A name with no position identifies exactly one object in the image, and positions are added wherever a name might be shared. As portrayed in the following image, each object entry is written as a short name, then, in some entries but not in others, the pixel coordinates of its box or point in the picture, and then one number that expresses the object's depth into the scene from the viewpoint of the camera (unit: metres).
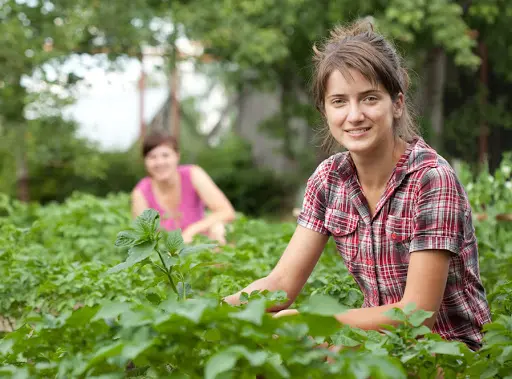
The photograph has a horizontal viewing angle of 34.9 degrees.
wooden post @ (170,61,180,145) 15.25
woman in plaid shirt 2.37
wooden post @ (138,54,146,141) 15.73
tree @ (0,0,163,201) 8.97
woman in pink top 6.27
